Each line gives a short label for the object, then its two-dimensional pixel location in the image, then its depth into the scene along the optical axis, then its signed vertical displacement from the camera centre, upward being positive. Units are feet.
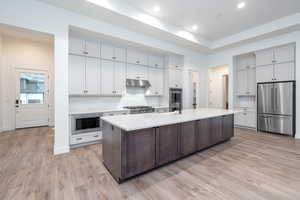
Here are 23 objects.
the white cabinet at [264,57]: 15.24 +4.81
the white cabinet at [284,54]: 13.97 +4.79
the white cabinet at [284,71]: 13.89 +2.91
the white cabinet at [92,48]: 12.63 +4.75
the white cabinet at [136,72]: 15.40 +3.17
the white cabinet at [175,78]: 17.30 +2.72
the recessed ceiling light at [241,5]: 10.89 +7.66
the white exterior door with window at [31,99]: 16.74 -0.02
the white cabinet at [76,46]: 11.87 +4.69
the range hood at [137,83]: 15.26 +1.83
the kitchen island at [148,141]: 6.38 -2.32
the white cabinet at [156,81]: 17.17 +2.38
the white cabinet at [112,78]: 13.69 +2.23
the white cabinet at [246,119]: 16.88 -2.48
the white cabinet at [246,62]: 17.58 +4.94
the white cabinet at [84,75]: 12.05 +2.18
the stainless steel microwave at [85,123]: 10.94 -2.02
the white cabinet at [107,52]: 13.51 +4.77
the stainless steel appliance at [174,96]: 17.26 +0.39
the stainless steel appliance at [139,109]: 14.17 -1.09
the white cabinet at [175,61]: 17.41 +4.92
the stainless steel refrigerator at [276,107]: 13.76 -0.87
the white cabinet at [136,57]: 15.31 +4.84
